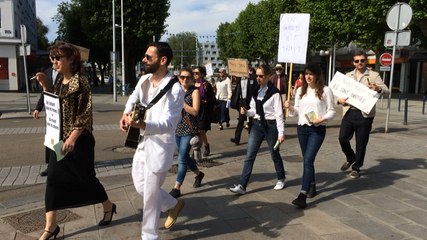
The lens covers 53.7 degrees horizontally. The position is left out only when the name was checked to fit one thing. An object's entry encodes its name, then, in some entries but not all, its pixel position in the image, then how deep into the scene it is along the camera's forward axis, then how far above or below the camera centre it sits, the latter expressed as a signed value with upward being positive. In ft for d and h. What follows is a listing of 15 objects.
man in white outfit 11.98 -2.01
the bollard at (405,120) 44.57 -5.45
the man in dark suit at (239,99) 30.12 -2.41
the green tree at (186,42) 343.81 +18.43
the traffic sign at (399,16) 36.76 +4.60
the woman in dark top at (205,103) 23.53 -2.21
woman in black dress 13.15 -2.45
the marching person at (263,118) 18.12 -2.23
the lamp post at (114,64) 79.56 -0.25
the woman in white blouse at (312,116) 17.29 -2.00
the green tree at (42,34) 259.80 +17.90
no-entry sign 60.90 +1.31
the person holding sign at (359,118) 21.57 -2.60
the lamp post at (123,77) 96.94 -3.31
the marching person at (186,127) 18.21 -2.78
